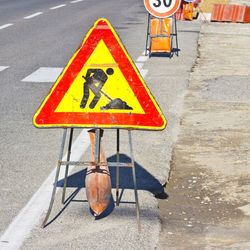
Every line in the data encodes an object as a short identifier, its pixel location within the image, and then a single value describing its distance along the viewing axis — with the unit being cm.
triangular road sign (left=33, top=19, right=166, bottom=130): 483
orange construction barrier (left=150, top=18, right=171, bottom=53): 1532
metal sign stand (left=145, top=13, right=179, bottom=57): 1522
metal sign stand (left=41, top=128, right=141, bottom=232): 493
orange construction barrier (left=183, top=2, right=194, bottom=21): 2537
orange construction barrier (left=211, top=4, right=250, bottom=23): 2623
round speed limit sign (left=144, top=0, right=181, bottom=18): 1436
